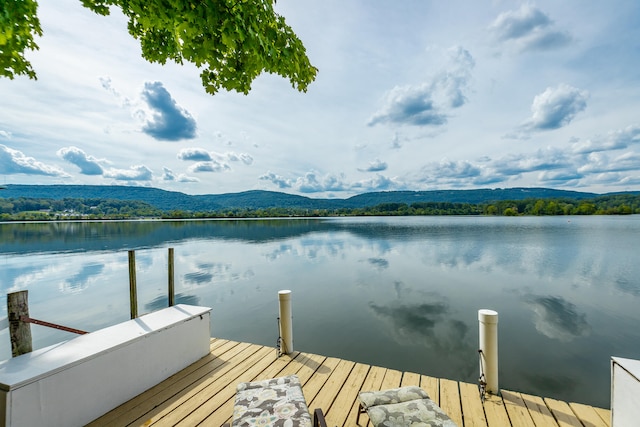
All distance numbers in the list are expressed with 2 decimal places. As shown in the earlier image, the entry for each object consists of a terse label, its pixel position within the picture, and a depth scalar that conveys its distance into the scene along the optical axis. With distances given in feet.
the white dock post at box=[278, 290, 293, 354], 15.48
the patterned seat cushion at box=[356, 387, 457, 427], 8.18
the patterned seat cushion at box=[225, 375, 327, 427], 7.88
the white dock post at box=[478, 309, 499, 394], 11.76
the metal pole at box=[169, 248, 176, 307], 17.53
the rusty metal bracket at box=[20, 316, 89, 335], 10.59
